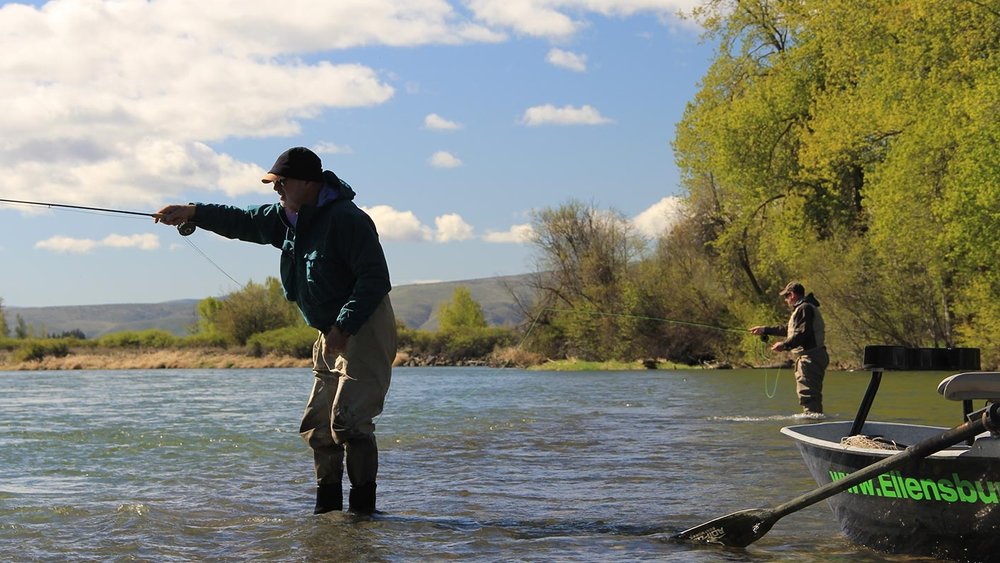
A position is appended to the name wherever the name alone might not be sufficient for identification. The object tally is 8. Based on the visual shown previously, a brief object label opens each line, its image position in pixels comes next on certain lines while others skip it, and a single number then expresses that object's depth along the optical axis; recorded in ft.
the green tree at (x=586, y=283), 179.32
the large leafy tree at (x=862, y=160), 83.97
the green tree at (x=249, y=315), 250.57
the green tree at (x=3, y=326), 393.97
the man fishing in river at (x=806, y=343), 41.16
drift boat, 16.52
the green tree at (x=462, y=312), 387.75
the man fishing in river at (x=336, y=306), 21.42
